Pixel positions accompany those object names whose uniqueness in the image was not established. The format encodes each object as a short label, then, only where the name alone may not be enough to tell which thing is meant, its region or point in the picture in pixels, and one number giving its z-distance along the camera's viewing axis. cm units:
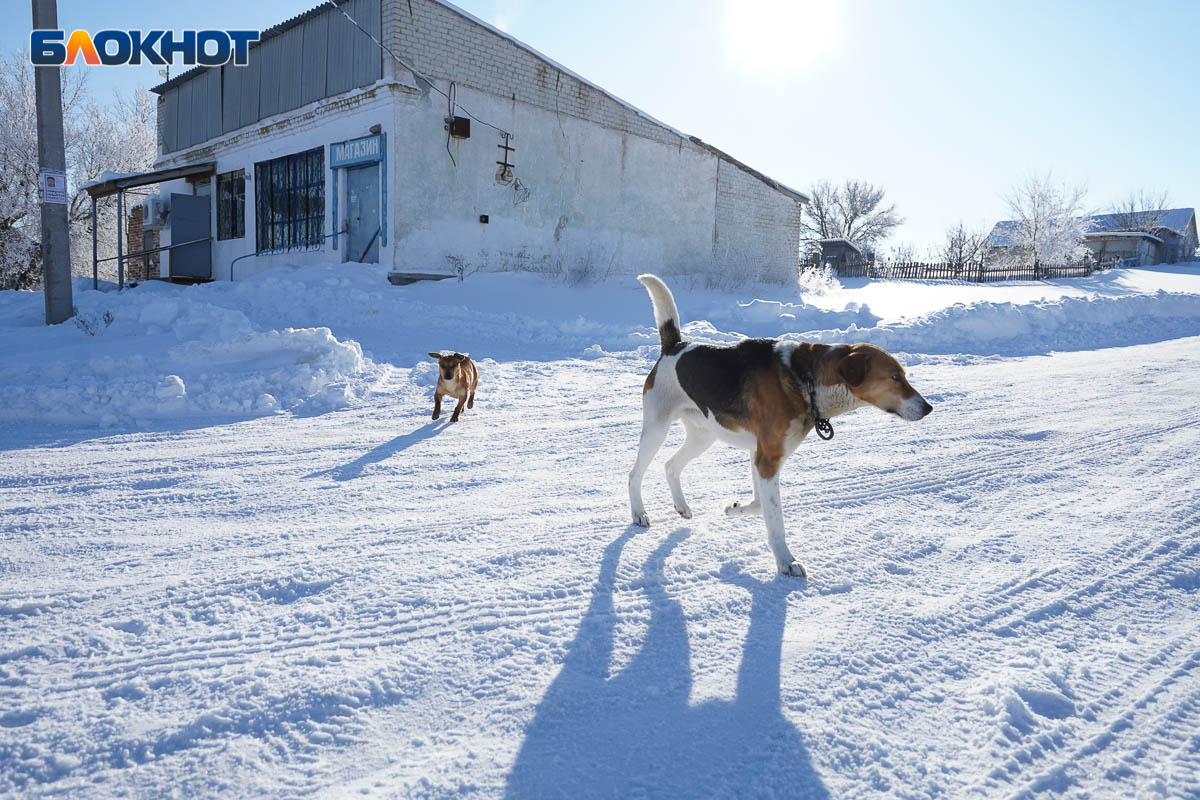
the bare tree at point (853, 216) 6047
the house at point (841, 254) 4334
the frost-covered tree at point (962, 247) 5672
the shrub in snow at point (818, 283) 2330
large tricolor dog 335
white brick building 1579
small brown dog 670
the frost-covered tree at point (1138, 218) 6412
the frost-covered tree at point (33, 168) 2428
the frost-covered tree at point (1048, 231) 5103
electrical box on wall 1612
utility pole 977
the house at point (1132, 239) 5556
